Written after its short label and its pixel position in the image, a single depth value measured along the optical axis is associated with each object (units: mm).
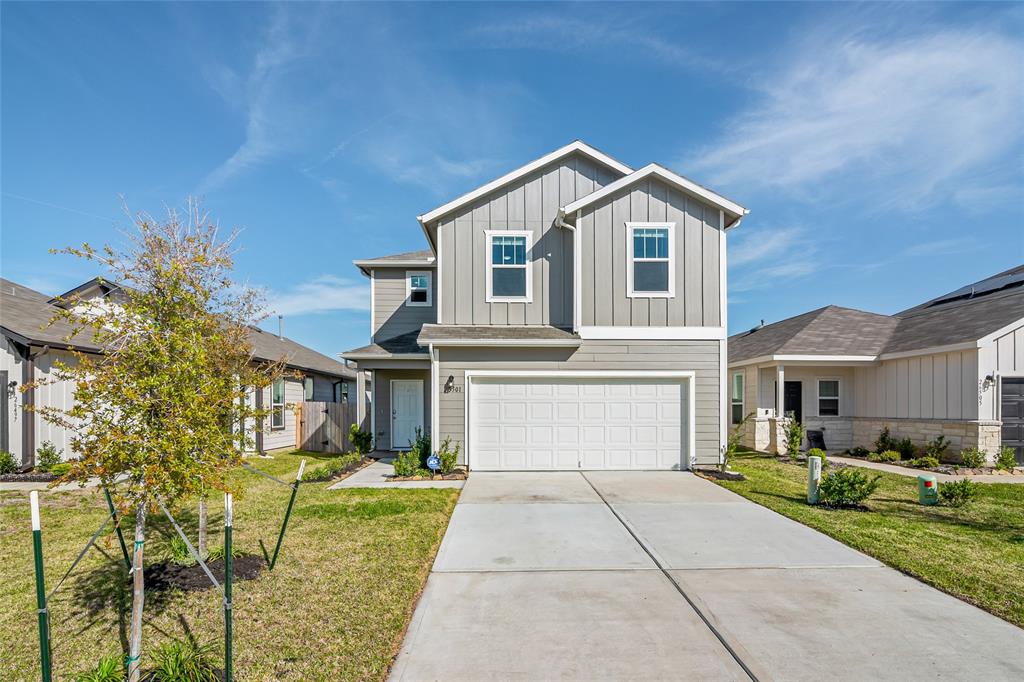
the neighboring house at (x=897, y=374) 12484
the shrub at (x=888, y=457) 13811
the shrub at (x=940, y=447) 13086
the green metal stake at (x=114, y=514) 3860
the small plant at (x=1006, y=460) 12133
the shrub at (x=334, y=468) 10920
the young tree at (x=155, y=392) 3467
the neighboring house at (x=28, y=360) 11109
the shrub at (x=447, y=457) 11102
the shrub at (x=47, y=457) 11137
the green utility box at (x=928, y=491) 8445
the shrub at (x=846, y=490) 8328
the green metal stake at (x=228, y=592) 3264
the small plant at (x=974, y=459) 12172
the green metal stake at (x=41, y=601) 2691
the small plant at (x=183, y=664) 3332
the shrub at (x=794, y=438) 14391
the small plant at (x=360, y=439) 14328
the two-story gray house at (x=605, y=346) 11672
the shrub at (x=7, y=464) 10789
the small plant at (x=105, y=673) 3275
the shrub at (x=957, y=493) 8435
